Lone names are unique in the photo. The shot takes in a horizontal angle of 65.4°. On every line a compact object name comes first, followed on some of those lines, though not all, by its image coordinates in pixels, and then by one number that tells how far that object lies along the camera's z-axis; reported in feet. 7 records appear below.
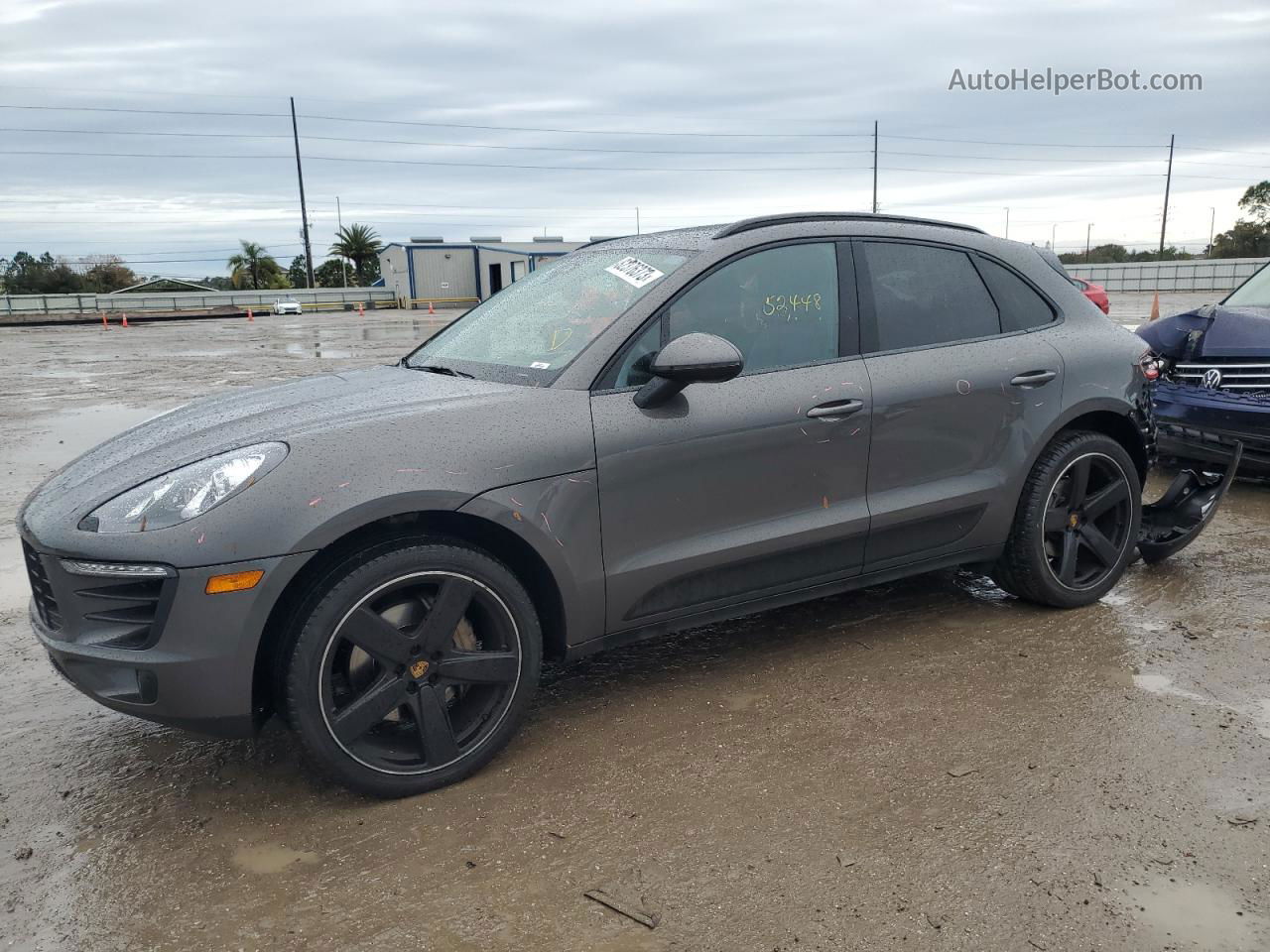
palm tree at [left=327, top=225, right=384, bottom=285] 280.10
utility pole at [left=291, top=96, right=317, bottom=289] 211.61
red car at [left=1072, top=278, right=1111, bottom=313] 45.68
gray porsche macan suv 8.91
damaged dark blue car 19.76
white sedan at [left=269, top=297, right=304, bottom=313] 171.01
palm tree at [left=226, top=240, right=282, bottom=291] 303.07
